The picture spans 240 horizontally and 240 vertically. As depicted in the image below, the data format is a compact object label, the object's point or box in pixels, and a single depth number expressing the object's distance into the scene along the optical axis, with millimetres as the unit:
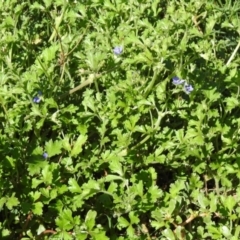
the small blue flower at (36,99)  2455
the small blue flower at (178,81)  2518
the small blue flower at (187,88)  2564
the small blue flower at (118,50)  2691
